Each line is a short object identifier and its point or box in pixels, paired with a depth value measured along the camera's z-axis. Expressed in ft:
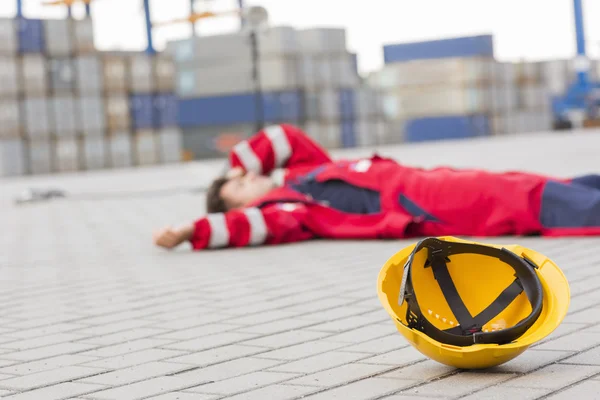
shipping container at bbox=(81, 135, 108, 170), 99.04
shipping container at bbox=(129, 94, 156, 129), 102.32
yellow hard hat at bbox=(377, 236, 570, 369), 8.39
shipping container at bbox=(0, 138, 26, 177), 95.04
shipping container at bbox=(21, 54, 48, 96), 95.30
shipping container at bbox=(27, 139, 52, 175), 96.58
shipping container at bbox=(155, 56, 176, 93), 103.76
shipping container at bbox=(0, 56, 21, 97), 94.40
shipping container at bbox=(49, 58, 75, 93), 96.94
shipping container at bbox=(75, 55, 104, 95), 97.86
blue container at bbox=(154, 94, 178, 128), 103.91
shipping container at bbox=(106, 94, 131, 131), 100.73
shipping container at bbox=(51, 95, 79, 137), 97.66
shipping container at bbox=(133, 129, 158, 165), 102.27
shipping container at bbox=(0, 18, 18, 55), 94.12
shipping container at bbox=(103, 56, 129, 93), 100.17
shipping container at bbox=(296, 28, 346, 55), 112.37
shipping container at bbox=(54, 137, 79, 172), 97.60
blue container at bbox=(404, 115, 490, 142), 132.26
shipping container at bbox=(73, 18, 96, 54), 97.35
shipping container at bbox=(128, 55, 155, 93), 102.22
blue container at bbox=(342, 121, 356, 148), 115.65
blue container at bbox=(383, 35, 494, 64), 138.92
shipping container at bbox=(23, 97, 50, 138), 96.37
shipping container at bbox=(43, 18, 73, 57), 96.27
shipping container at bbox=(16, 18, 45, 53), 94.89
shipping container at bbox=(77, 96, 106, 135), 99.04
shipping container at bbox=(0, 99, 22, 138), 95.40
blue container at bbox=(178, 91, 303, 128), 111.14
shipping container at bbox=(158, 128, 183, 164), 104.01
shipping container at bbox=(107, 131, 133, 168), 100.22
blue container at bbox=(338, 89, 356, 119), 114.93
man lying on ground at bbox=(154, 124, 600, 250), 18.71
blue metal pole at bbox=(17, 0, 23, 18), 119.88
